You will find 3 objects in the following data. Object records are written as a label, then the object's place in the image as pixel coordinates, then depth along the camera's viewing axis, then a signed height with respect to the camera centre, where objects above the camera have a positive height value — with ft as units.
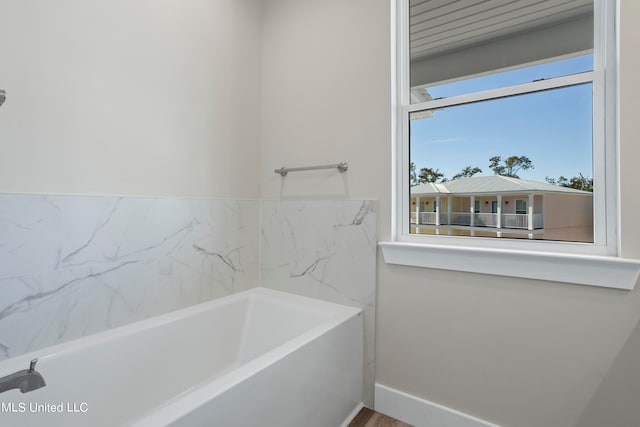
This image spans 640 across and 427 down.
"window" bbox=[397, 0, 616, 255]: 4.26 +1.41
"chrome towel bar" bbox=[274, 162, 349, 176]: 5.95 +0.93
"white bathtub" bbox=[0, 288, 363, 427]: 3.39 -2.07
